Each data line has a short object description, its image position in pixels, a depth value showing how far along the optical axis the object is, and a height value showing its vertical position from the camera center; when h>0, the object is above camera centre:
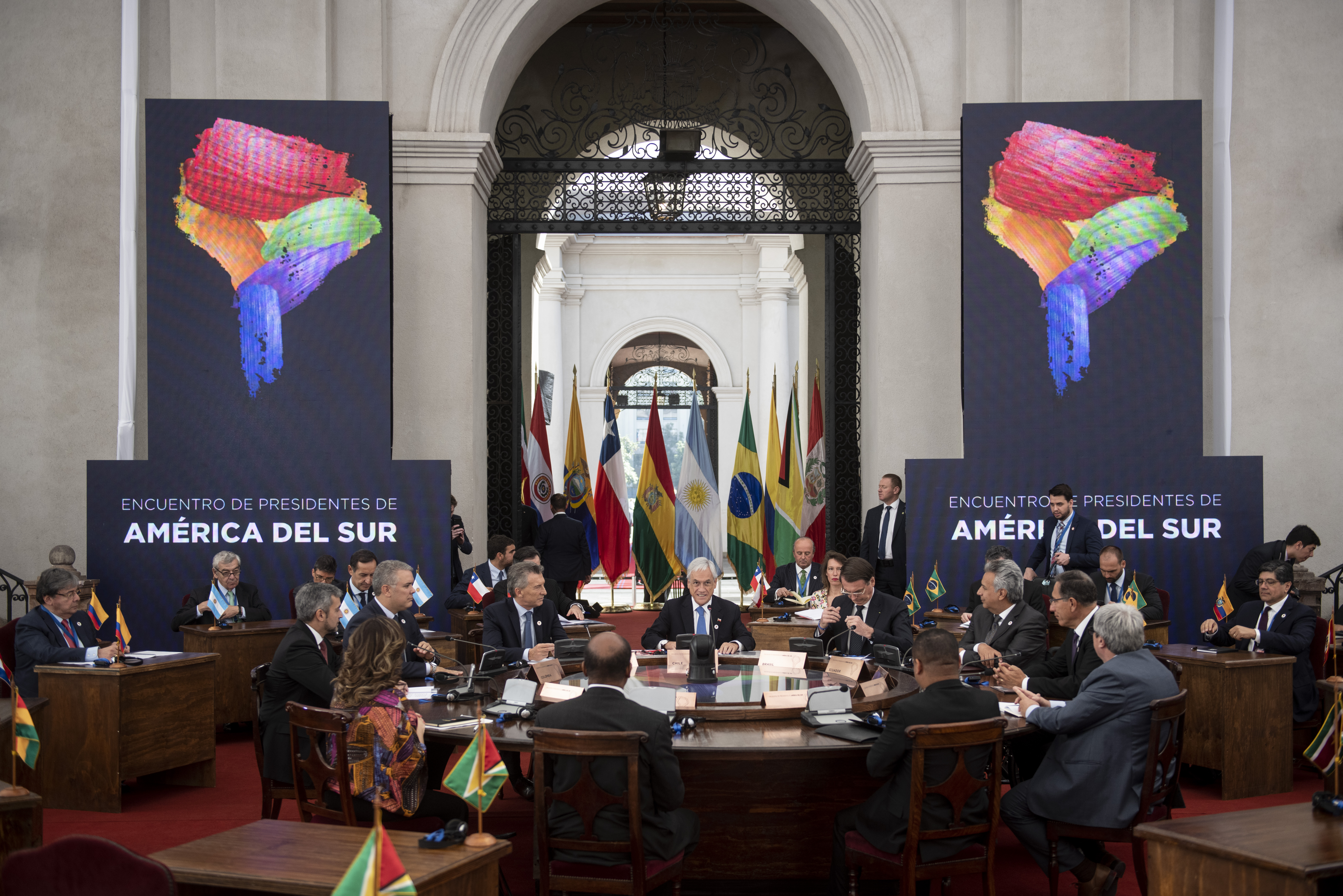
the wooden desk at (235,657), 6.46 -1.26
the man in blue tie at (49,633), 5.15 -0.89
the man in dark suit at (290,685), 4.26 -0.94
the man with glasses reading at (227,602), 6.64 -0.97
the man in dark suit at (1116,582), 6.52 -0.81
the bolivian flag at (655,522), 12.01 -0.80
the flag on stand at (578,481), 12.47 -0.36
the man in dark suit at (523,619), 5.33 -0.86
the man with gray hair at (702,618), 5.66 -0.91
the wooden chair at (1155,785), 3.58 -1.14
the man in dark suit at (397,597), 5.02 -0.69
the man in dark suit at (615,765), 3.23 -0.95
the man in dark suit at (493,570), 7.23 -0.82
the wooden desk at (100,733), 5.11 -1.37
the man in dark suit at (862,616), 5.48 -0.86
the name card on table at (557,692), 3.84 -0.87
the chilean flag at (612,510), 12.48 -0.69
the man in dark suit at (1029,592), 6.17 -0.84
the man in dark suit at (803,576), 7.78 -0.92
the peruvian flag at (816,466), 11.21 -0.15
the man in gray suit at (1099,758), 3.65 -1.04
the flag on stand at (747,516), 11.90 -0.72
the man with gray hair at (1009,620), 5.06 -0.81
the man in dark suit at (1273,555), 6.94 -0.67
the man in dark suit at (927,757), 3.36 -0.95
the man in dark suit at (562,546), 10.15 -0.91
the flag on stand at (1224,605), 5.96 -0.84
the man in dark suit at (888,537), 7.84 -0.63
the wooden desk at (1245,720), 5.30 -1.33
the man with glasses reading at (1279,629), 5.45 -0.92
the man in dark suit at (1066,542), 6.97 -0.59
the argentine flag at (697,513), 12.21 -0.71
